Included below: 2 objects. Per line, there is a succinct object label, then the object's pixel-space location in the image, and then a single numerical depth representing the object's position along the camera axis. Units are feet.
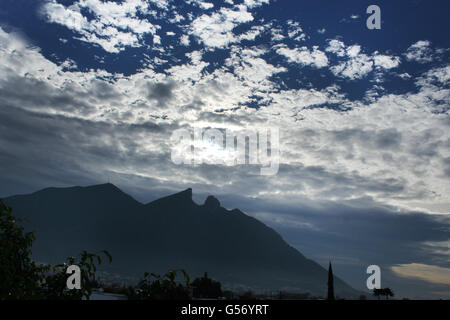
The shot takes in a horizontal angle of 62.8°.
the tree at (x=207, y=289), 376.07
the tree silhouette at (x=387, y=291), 310.49
